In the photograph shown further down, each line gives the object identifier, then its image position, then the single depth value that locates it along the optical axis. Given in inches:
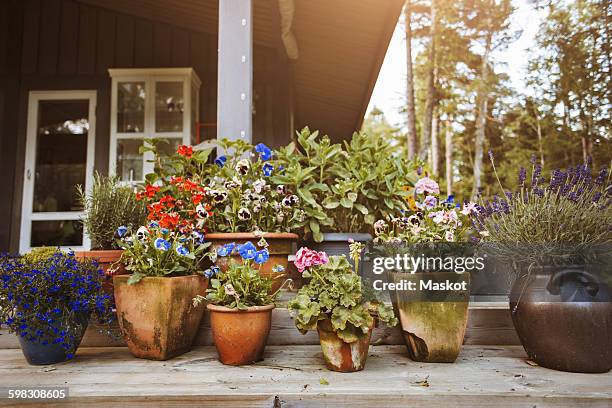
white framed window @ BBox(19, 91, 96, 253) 164.1
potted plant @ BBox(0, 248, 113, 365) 53.7
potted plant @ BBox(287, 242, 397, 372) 51.9
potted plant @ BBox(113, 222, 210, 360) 55.6
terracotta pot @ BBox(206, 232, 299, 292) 67.9
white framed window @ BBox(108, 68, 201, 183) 165.5
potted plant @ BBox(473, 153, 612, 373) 51.6
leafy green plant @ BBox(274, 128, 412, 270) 79.9
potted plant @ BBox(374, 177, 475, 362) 55.7
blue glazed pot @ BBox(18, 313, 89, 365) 55.6
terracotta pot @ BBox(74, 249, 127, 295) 66.4
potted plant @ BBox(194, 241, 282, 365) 54.7
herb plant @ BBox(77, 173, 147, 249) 78.0
